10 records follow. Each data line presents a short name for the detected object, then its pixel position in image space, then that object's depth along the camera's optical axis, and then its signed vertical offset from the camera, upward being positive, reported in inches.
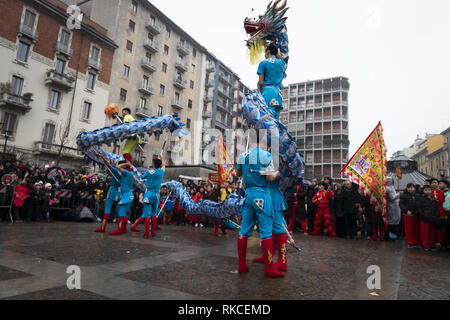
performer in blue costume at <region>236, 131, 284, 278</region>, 144.6 +3.4
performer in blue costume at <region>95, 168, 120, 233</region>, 269.7 +4.8
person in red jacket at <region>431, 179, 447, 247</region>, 291.7 +17.1
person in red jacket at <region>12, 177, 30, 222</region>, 340.7 -5.2
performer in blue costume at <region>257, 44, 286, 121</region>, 180.5 +82.5
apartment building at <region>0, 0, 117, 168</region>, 884.0 +392.1
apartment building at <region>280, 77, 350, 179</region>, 2165.7 +709.4
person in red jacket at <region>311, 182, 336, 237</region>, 378.3 +0.6
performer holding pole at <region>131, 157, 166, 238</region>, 271.0 +11.0
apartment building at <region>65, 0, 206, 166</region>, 1214.8 +643.6
